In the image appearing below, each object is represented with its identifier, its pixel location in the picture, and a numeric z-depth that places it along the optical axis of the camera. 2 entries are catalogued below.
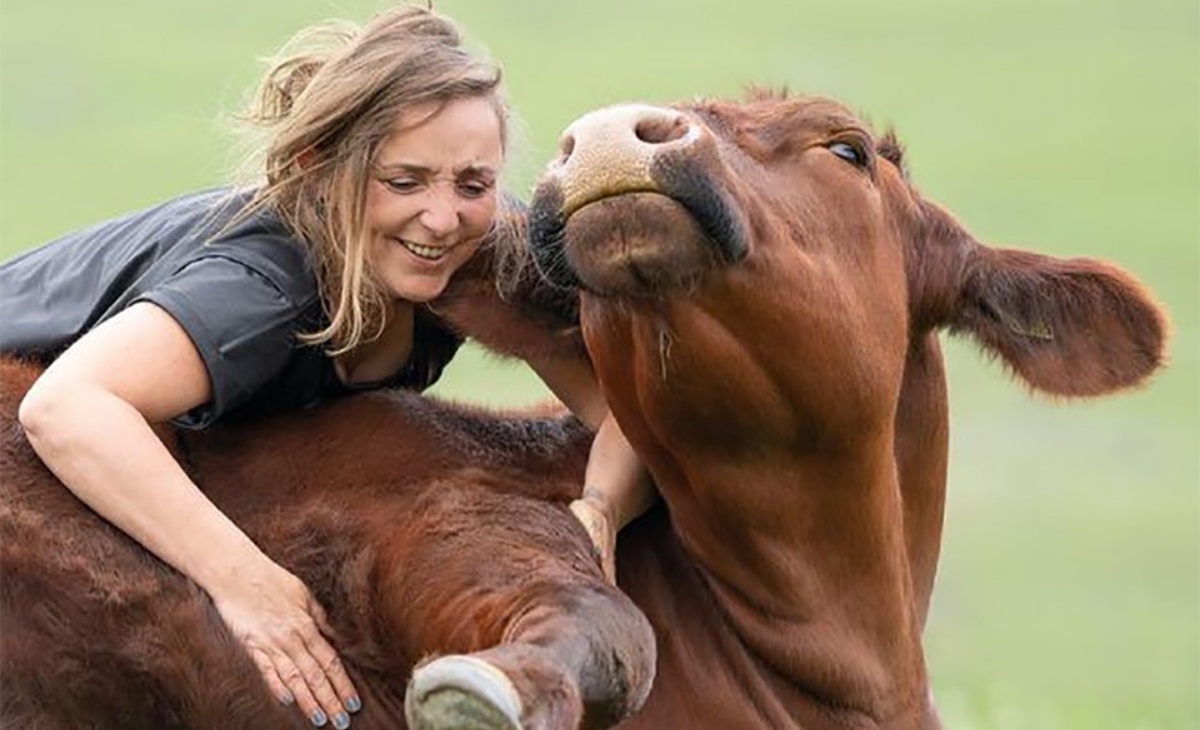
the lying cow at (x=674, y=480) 10.56
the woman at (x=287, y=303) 11.30
